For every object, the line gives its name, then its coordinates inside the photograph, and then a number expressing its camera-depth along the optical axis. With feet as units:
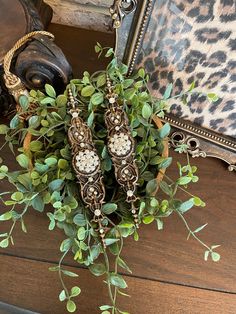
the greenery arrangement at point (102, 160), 1.86
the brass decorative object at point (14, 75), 2.08
